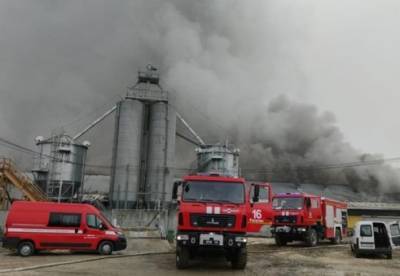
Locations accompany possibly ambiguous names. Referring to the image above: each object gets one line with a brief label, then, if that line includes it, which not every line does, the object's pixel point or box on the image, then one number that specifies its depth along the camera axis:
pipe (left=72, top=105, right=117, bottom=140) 43.97
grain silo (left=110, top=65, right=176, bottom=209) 39.62
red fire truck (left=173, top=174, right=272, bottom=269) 13.12
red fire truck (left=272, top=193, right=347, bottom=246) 25.17
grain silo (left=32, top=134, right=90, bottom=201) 38.12
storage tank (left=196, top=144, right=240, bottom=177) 41.50
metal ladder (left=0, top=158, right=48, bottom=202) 33.12
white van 20.17
